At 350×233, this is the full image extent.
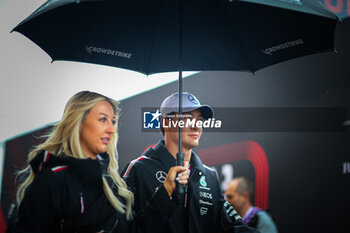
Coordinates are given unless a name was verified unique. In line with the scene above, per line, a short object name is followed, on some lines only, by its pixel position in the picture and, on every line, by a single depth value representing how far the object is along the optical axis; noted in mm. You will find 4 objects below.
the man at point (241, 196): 5556
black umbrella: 4182
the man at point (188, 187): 4219
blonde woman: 3901
